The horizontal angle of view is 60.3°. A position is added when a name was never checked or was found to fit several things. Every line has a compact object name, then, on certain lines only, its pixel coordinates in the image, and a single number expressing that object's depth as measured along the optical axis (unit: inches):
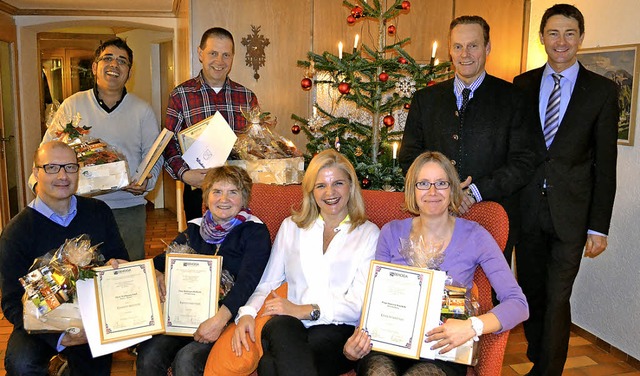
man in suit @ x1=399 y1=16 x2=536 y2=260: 104.1
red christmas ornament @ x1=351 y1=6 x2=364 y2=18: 136.1
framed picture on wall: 138.7
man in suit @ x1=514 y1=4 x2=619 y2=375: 111.9
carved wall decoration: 201.3
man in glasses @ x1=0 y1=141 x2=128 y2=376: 91.9
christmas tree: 132.3
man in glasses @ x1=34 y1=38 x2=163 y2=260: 125.3
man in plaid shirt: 128.3
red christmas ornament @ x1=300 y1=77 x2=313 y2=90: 145.5
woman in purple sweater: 80.8
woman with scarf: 95.1
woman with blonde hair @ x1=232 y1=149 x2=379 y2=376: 88.6
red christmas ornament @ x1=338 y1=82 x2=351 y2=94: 131.7
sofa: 87.3
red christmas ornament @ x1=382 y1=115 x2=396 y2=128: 139.9
